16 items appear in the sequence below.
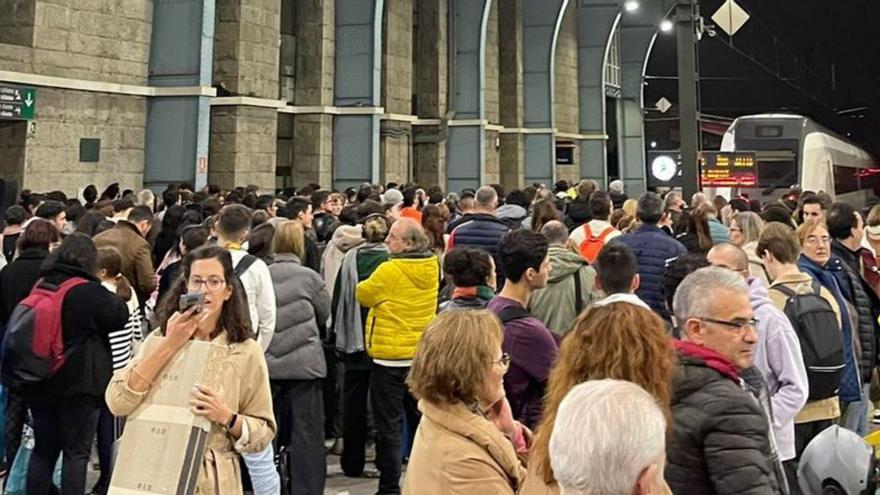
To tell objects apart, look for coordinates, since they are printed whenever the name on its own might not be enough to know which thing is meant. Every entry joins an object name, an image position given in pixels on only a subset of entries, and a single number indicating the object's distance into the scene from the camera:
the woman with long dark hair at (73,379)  4.38
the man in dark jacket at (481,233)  6.52
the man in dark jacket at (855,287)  5.16
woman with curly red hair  2.22
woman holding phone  2.83
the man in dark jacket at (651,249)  5.59
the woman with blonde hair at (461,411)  2.45
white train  16.88
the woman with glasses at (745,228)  6.02
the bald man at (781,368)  3.67
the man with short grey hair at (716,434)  2.29
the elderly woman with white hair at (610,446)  1.63
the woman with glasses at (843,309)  4.81
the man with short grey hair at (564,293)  4.82
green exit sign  11.81
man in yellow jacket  5.35
